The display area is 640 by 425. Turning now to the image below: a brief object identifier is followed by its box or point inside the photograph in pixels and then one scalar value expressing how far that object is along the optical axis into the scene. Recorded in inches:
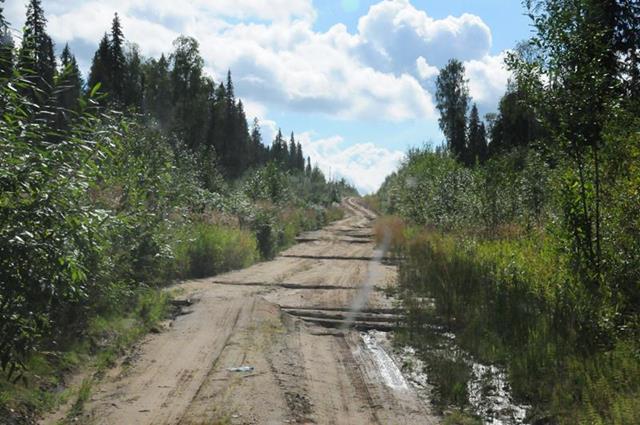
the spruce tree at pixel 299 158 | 5737.2
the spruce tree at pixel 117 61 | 2438.9
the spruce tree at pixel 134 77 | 2758.9
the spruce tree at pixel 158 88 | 2790.4
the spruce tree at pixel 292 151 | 5562.5
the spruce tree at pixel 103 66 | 2397.9
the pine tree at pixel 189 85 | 2768.2
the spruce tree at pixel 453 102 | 2723.9
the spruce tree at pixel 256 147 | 3895.2
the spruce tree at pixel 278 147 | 4910.9
